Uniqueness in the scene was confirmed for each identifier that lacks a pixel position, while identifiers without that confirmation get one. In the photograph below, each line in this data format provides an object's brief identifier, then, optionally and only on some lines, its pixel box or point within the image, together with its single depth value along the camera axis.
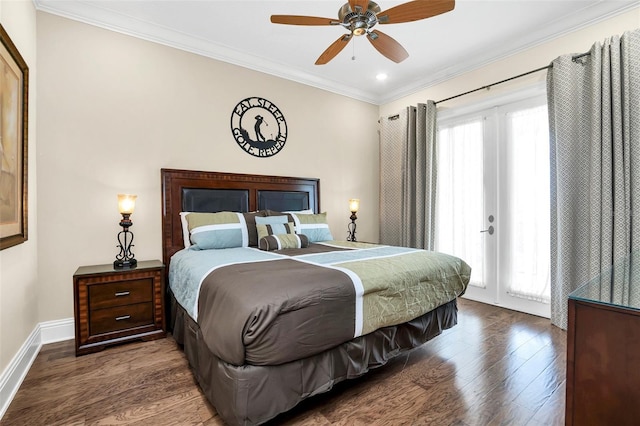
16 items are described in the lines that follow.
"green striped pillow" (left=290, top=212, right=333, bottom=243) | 3.38
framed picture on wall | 1.79
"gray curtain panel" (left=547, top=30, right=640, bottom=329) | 2.48
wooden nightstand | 2.34
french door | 3.23
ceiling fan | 1.93
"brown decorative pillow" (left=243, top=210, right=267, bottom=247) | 3.10
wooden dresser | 1.06
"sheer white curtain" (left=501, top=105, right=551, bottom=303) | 3.19
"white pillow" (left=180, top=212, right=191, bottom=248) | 3.05
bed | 1.44
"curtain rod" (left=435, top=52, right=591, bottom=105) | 2.76
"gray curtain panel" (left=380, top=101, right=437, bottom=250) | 4.00
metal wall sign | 3.59
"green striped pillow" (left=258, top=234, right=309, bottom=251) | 2.85
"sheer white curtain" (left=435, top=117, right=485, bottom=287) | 3.77
